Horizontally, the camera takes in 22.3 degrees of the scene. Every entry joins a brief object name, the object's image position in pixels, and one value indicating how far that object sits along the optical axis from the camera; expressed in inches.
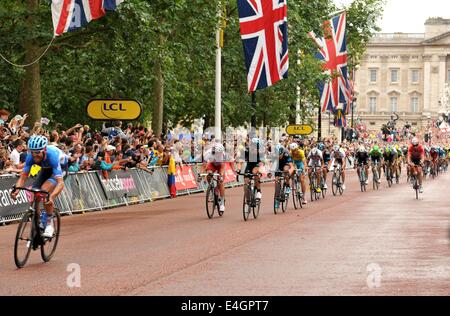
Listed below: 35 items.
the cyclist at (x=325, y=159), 1366.9
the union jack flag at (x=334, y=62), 2134.6
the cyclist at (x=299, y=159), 1164.2
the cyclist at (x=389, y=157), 1763.0
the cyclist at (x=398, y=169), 1914.4
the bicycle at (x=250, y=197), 948.7
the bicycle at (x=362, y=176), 1574.8
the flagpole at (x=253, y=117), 1727.9
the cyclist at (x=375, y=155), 1648.6
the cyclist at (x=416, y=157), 1375.5
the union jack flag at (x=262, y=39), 1444.4
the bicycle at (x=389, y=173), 1762.6
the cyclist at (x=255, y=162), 962.7
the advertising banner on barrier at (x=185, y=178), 1413.6
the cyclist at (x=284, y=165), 1055.6
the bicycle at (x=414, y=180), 1363.2
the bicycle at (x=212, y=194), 945.5
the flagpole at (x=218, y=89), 1754.4
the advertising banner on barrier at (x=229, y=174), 1729.7
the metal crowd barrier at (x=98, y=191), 901.2
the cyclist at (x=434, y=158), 2235.4
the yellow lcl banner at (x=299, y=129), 2380.7
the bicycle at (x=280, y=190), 1040.2
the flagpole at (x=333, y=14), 2342.8
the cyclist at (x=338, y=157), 1451.8
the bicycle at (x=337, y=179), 1453.0
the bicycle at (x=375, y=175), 1628.9
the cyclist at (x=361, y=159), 1592.0
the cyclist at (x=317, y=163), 1336.1
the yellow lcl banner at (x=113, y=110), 1173.1
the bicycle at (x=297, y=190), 1126.4
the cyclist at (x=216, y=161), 951.6
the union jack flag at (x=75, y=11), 993.5
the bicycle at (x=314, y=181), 1317.7
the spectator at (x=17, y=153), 928.3
